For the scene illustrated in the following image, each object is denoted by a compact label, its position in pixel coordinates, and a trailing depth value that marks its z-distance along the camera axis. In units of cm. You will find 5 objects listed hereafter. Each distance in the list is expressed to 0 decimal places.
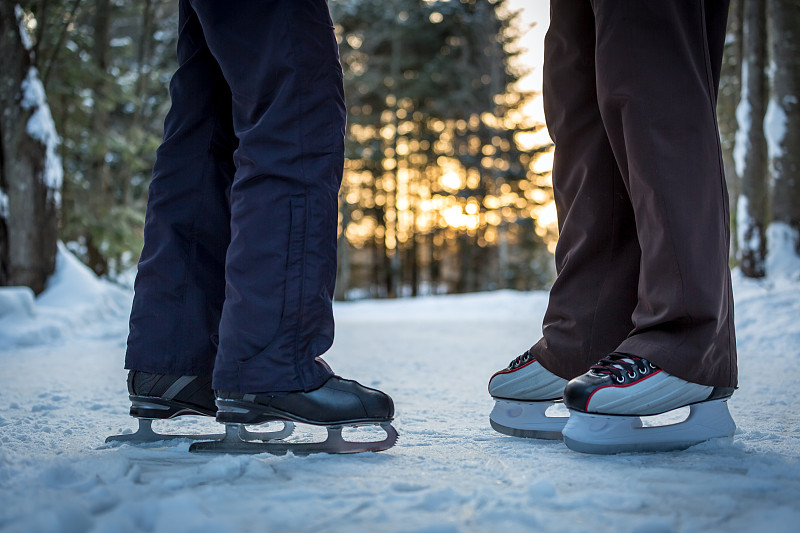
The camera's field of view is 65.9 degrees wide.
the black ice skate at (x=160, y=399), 143
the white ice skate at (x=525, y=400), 151
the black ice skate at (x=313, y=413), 127
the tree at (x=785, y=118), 599
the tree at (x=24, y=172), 514
